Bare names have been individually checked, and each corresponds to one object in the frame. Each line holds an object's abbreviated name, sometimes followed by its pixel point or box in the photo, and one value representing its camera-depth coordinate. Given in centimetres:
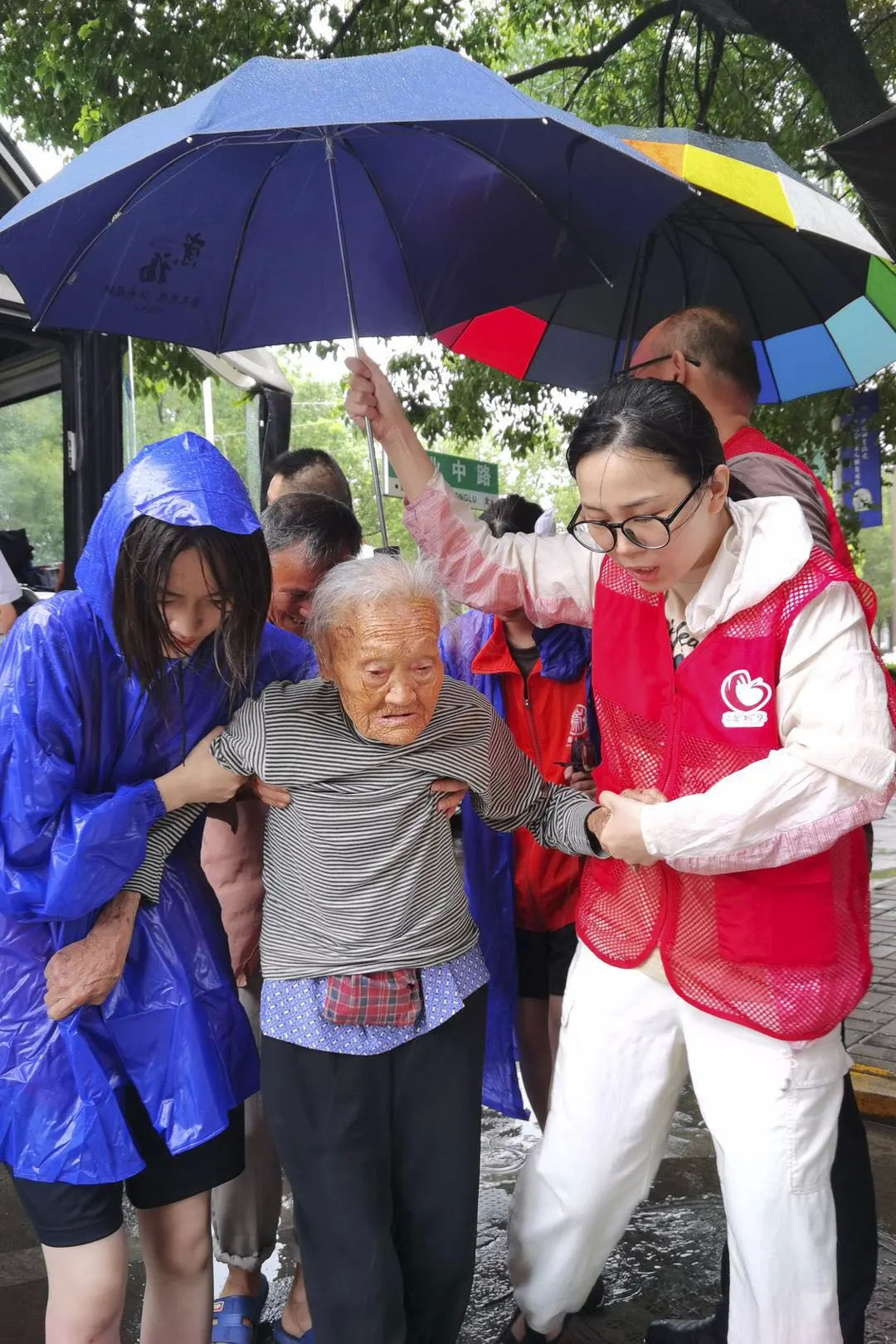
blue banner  805
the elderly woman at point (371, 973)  219
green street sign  1027
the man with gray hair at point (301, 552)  298
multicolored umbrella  317
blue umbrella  203
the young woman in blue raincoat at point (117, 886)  208
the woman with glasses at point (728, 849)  202
